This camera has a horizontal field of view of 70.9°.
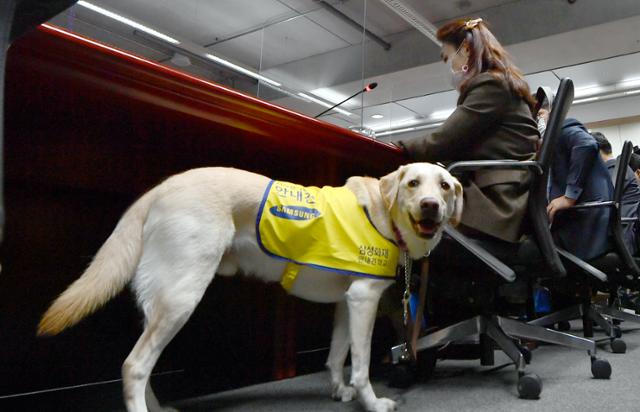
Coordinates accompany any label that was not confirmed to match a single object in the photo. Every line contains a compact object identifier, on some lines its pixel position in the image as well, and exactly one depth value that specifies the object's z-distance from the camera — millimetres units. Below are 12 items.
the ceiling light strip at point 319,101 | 6829
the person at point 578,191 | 1889
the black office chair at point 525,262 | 1320
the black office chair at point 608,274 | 1825
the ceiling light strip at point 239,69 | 5938
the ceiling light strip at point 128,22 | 4631
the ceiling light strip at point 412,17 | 4707
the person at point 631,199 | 2953
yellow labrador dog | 947
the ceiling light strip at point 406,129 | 8366
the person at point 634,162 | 3337
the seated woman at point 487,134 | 1393
